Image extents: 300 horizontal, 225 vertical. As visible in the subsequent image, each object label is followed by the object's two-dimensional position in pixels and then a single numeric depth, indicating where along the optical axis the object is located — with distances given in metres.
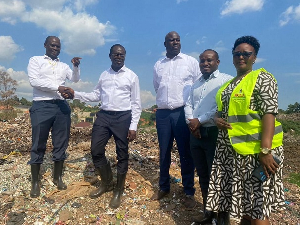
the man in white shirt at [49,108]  3.98
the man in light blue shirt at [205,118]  3.06
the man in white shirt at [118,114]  3.82
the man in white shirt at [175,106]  3.76
